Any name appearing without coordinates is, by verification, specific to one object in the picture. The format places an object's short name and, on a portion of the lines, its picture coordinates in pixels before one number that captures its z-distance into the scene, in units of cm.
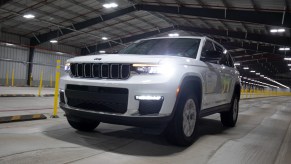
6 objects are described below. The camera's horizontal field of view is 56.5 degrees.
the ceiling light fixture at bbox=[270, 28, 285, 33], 1877
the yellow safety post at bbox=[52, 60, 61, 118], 557
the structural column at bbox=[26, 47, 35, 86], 2927
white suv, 340
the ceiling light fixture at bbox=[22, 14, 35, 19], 2137
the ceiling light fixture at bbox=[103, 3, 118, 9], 1982
